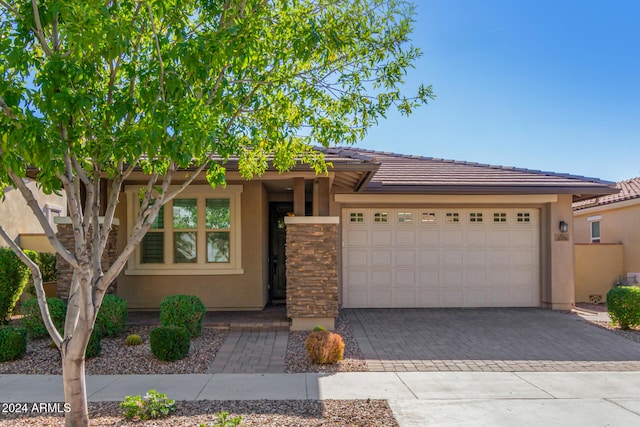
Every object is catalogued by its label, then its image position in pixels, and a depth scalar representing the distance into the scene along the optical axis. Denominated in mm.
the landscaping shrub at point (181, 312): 7984
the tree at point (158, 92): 3510
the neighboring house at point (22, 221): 14438
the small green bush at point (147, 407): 4621
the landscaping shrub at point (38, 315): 7656
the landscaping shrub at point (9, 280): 9016
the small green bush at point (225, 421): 4071
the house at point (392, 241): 10469
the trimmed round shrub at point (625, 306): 9109
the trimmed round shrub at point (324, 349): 6633
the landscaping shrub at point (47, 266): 12539
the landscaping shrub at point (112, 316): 7996
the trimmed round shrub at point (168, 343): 6777
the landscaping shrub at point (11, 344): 6902
